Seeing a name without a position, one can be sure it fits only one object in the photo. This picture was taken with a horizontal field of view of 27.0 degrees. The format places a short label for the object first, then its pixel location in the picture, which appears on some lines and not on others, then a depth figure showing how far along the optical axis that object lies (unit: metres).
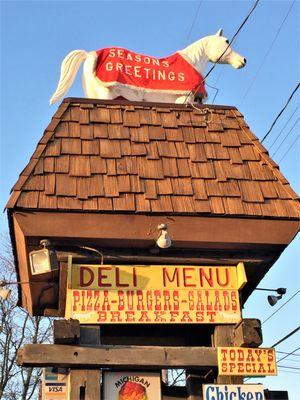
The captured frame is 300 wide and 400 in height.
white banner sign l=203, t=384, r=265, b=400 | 6.29
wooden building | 6.59
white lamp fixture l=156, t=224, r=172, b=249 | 6.44
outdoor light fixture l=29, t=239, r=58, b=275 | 6.36
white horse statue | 8.45
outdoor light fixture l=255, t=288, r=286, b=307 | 7.89
